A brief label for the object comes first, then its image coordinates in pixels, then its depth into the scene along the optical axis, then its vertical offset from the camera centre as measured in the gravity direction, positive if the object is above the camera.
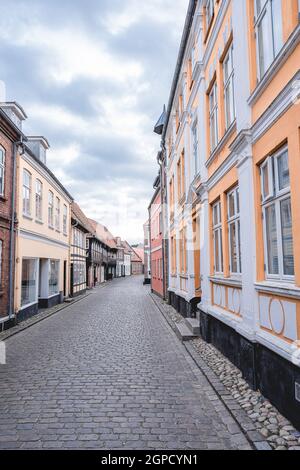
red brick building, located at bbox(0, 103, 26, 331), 11.21 +1.81
